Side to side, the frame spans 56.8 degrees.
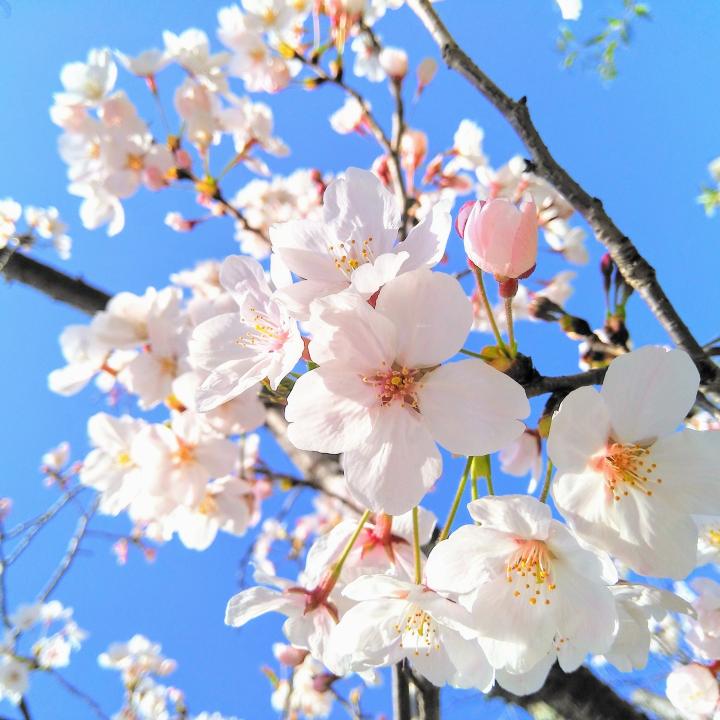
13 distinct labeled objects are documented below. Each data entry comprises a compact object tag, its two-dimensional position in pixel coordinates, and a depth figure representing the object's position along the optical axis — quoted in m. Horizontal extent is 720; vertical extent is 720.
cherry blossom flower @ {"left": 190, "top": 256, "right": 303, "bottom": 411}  0.12
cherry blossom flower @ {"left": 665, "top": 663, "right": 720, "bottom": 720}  0.18
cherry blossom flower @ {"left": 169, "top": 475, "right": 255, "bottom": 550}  0.23
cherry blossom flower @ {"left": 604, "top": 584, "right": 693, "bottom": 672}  0.12
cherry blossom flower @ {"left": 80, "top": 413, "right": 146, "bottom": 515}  0.21
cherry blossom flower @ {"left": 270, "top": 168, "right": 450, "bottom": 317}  0.11
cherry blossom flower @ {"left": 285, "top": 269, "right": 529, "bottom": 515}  0.10
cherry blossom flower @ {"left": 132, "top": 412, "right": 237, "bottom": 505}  0.20
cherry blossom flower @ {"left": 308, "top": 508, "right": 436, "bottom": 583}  0.13
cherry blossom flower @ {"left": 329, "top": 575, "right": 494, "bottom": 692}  0.11
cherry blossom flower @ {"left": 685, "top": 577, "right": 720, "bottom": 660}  0.16
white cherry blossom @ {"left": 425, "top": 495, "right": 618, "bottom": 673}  0.10
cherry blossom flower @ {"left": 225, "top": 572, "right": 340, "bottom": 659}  0.13
